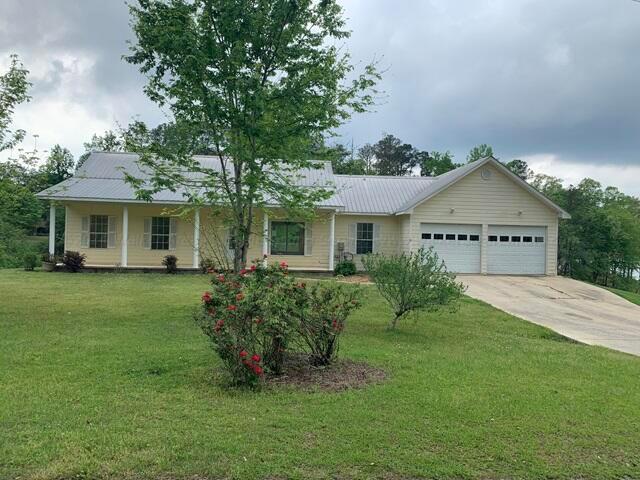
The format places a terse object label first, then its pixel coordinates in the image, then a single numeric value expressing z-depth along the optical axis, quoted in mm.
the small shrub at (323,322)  6219
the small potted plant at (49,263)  19514
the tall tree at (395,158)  59281
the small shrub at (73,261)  18875
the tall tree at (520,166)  48856
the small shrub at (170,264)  19359
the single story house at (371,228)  20109
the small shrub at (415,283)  9039
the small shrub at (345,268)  20045
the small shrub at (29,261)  19531
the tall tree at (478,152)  46906
